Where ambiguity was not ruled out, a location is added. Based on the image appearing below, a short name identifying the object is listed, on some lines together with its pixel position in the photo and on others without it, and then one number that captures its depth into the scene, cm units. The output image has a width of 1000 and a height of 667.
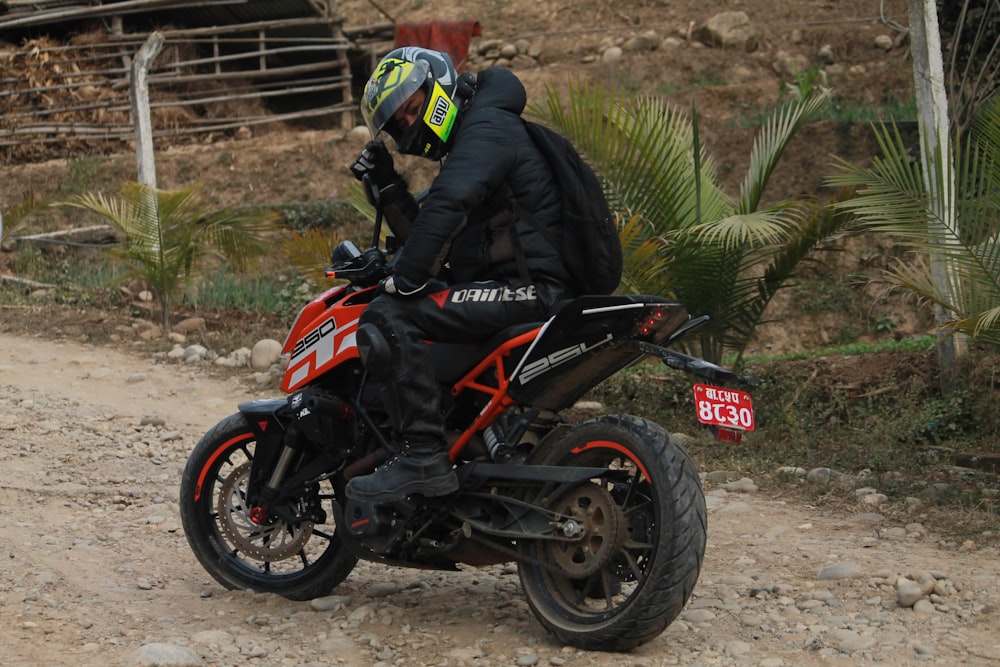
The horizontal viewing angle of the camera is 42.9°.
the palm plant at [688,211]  828
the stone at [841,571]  521
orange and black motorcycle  419
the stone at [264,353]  1063
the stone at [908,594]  481
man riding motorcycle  454
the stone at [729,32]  2141
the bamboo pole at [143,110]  1358
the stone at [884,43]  2056
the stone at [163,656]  420
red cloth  2075
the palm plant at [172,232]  1162
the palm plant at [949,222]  645
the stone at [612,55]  2192
